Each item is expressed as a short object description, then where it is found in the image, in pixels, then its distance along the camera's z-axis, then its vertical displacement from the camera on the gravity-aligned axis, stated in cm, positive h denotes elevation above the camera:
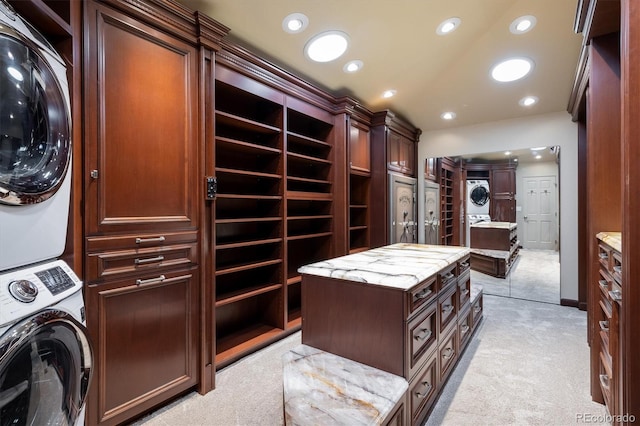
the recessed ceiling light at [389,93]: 346 +145
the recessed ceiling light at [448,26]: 251 +166
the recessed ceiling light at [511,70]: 315 +160
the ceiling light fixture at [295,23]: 218 +148
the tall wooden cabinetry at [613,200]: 95 +6
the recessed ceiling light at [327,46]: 248 +151
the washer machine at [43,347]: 84 -44
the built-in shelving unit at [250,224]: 246 -10
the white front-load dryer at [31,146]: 91 +24
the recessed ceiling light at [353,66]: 283 +146
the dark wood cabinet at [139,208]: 142 +3
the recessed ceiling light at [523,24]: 260 +173
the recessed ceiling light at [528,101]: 343 +135
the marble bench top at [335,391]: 108 -75
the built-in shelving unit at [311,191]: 319 +22
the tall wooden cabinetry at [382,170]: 371 +56
